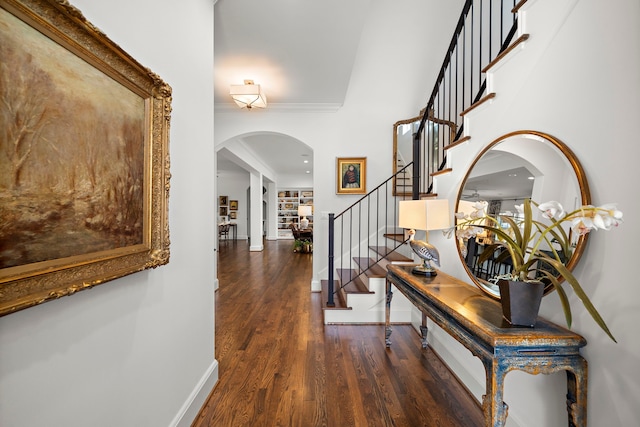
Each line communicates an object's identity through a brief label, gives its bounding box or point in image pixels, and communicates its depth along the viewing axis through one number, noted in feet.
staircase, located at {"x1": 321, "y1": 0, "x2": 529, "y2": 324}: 9.93
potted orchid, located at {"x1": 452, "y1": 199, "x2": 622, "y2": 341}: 2.91
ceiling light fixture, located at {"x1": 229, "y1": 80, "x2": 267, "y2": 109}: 10.57
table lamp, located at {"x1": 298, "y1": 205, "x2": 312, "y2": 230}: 34.06
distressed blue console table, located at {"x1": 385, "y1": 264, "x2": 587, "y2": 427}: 3.52
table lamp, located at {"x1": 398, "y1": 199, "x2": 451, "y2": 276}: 6.73
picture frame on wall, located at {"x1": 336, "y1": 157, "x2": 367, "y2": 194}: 13.70
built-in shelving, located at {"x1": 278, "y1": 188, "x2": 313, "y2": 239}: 39.14
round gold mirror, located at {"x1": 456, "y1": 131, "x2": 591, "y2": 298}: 3.82
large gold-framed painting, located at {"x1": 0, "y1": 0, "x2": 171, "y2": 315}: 2.11
